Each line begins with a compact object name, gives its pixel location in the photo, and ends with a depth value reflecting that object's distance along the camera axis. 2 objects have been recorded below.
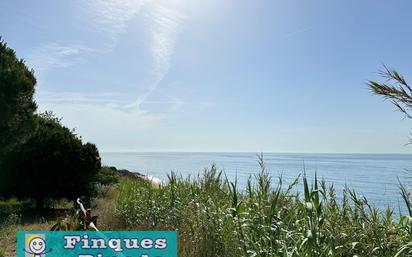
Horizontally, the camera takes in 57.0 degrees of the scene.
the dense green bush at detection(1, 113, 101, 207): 11.75
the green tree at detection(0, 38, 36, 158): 9.02
